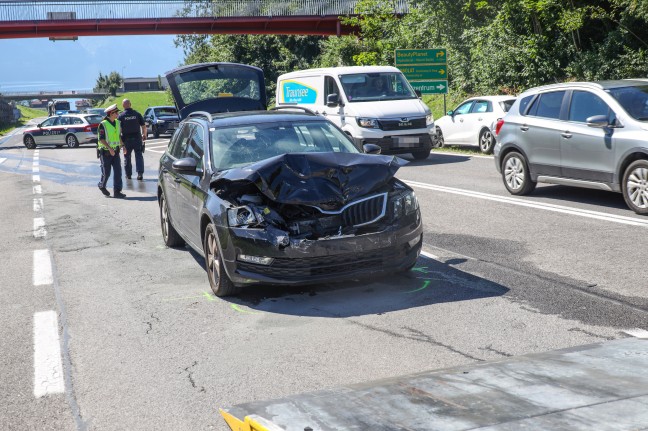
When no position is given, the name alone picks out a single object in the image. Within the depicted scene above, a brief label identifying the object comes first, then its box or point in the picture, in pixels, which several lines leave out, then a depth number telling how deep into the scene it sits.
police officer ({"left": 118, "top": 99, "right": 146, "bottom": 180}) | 18.09
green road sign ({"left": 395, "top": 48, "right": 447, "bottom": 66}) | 26.78
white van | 18.80
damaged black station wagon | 6.62
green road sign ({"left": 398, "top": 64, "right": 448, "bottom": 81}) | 27.16
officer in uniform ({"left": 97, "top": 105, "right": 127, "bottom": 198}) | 15.79
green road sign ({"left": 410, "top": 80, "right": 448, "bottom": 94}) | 27.09
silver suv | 10.41
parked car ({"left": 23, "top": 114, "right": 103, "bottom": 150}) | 39.44
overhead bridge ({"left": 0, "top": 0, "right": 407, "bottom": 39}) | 48.88
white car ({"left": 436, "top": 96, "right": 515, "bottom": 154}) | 20.00
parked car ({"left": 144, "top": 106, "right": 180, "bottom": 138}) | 39.16
